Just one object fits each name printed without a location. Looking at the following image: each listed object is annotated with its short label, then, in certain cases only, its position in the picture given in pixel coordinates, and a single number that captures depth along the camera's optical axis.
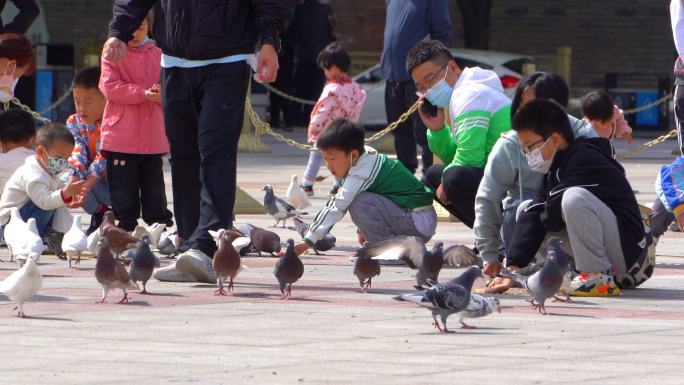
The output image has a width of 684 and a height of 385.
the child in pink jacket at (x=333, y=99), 30.20
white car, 55.09
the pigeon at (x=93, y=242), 17.90
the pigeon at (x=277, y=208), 23.10
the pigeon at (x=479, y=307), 13.20
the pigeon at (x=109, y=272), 14.58
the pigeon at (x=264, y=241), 19.02
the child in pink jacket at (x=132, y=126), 20.21
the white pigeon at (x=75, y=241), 17.68
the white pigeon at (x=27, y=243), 15.94
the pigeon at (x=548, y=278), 13.98
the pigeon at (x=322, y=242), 19.67
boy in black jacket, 15.70
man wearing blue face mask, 18.59
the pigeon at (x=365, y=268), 15.75
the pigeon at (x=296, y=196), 25.67
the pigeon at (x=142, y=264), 15.09
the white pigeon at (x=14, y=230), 16.34
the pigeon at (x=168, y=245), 19.32
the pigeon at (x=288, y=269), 15.00
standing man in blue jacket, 27.70
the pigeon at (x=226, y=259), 15.24
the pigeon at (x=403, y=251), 15.55
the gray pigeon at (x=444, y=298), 12.75
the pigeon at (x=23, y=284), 13.51
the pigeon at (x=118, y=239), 17.67
